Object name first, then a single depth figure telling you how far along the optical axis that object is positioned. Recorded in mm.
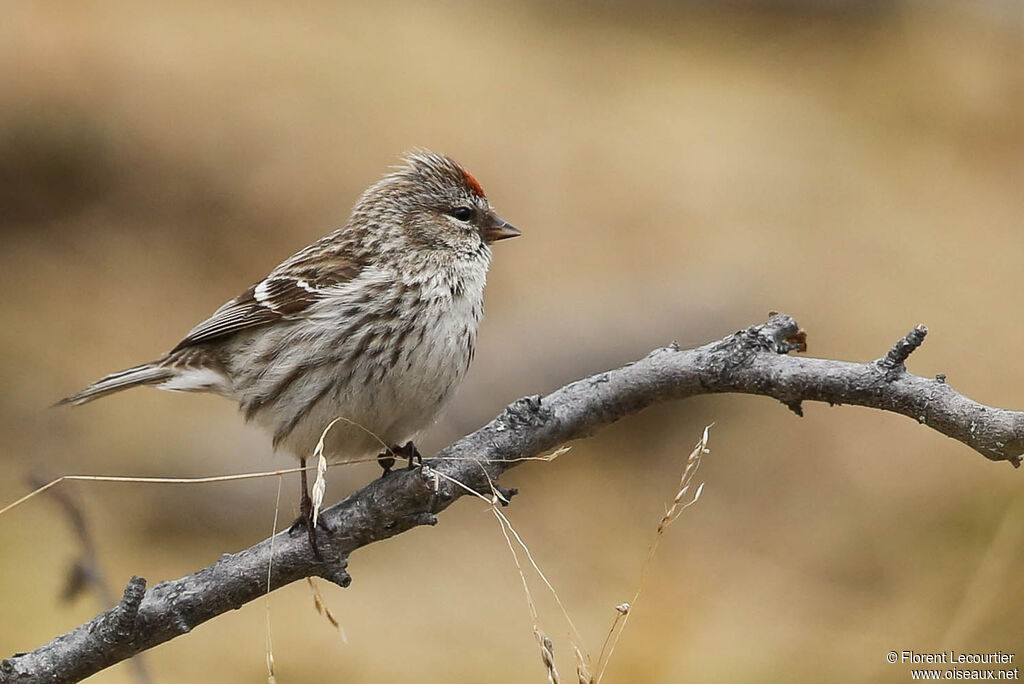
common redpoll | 7184
